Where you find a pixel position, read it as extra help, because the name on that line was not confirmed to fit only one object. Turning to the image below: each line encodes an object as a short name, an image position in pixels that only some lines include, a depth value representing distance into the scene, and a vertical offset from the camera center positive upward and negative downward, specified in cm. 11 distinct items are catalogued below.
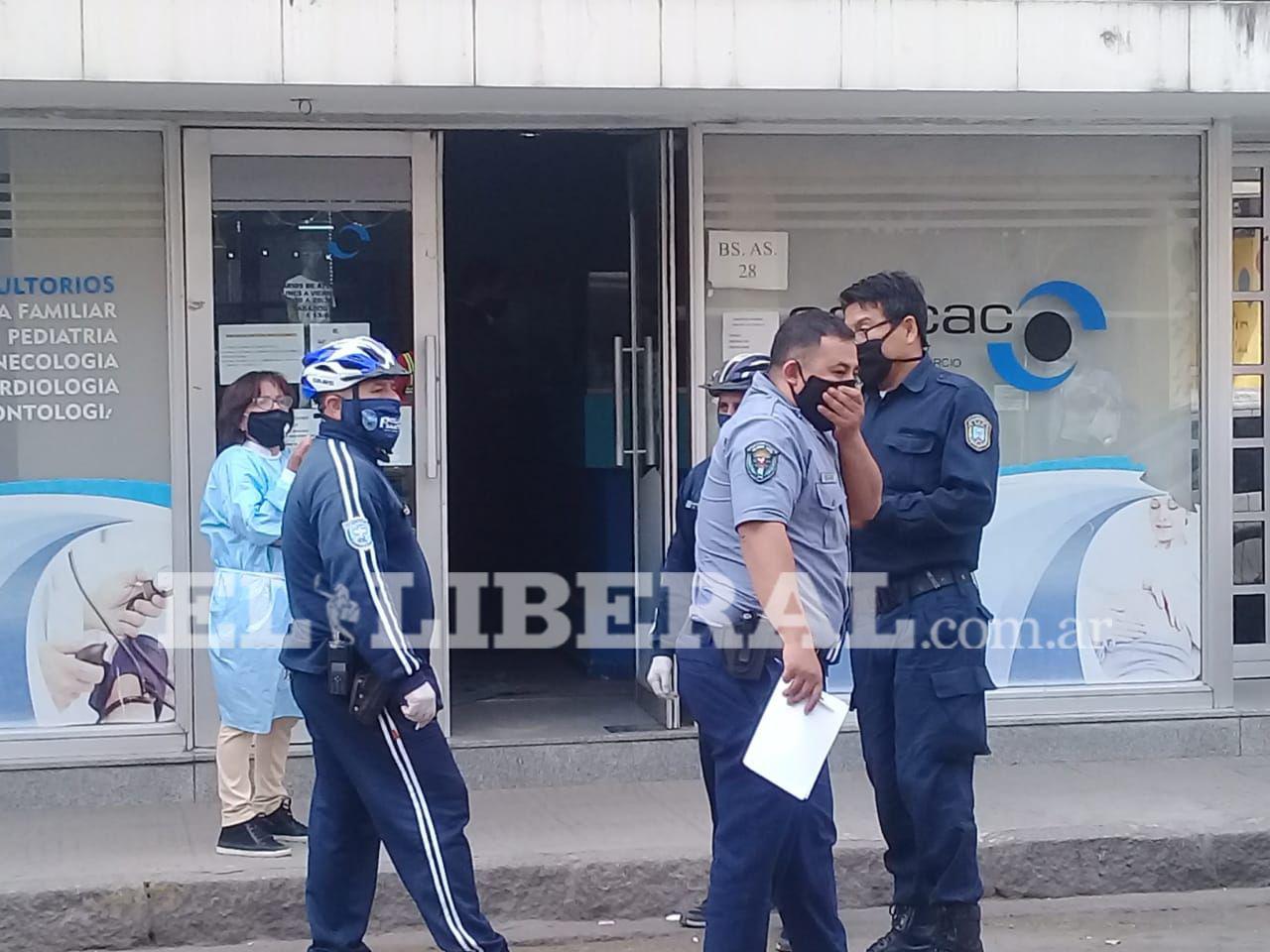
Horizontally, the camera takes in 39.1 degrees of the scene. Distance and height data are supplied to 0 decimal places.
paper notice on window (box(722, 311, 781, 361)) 748 +37
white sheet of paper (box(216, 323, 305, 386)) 708 +31
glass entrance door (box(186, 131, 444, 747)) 701 +63
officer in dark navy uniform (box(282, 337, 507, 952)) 476 -69
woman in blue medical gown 608 -65
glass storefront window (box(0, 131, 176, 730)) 698 -2
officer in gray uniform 443 -46
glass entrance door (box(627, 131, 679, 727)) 747 +21
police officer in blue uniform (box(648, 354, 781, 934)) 553 -38
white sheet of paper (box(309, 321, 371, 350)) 723 +38
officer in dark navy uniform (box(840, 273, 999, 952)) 516 -57
